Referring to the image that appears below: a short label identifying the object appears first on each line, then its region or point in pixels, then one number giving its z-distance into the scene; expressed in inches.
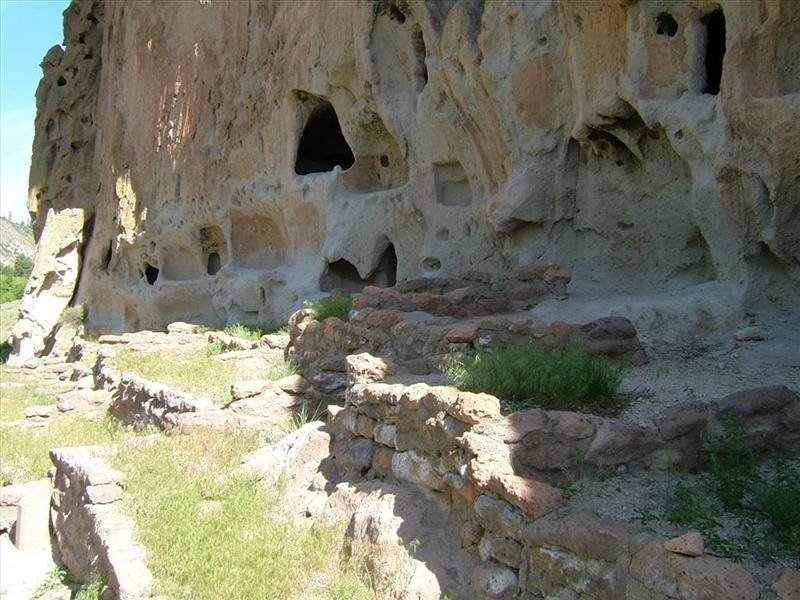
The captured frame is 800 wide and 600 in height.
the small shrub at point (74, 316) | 884.0
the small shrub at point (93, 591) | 189.9
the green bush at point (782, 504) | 130.2
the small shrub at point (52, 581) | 223.6
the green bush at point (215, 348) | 476.6
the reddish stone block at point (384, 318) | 301.9
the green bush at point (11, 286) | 2170.3
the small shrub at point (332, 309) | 383.9
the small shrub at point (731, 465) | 146.3
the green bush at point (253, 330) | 517.5
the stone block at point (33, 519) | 262.7
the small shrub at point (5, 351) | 999.1
